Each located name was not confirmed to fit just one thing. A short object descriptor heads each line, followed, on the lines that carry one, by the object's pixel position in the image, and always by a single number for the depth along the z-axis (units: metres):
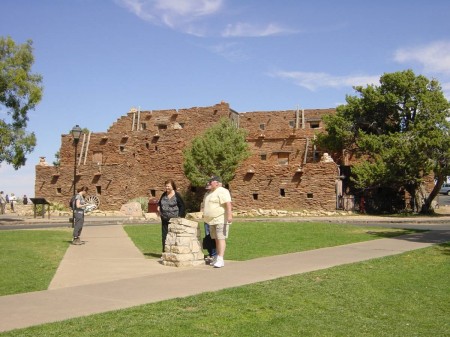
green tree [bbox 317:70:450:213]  36.34
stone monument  11.46
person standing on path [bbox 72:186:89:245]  15.98
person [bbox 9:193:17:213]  44.24
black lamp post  22.06
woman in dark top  12.77
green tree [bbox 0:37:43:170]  28.19
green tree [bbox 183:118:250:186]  40.31
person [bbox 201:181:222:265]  12.17
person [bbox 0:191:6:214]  39.99
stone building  41.66
